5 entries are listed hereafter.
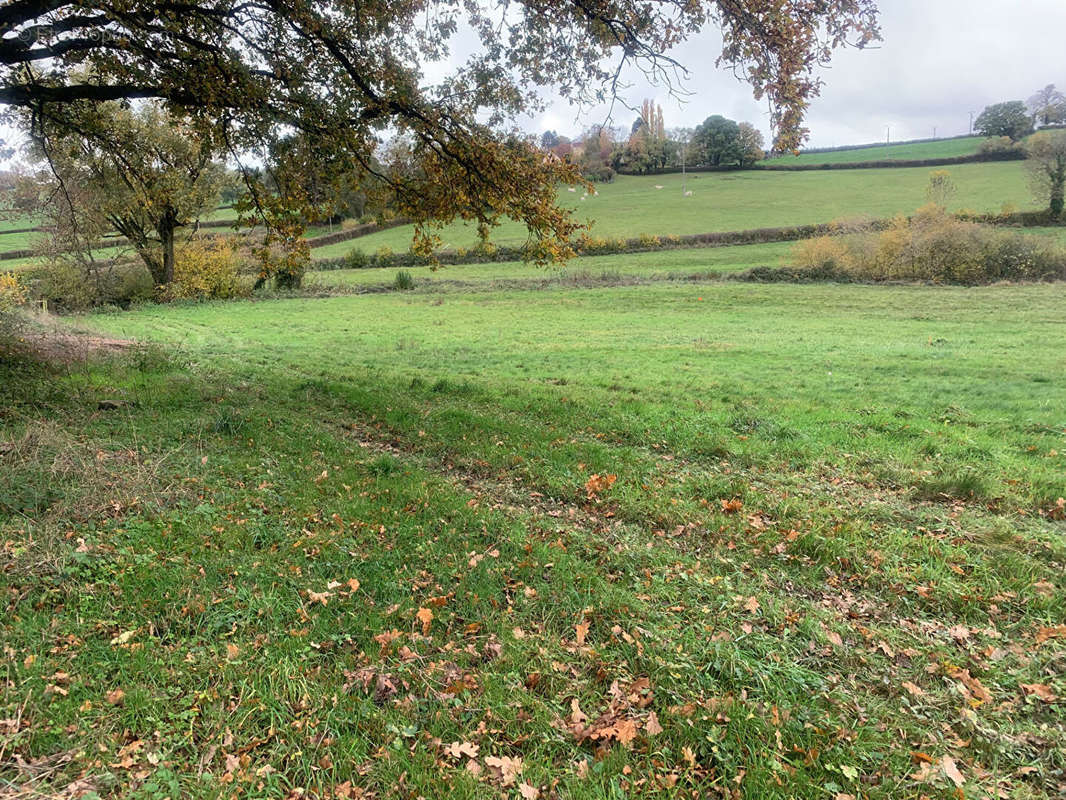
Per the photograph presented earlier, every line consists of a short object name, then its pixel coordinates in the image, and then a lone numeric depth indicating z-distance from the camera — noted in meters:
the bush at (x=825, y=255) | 38.78
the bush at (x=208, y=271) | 37.53
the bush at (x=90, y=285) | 32.50
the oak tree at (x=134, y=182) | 12.72
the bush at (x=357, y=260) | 55.59
